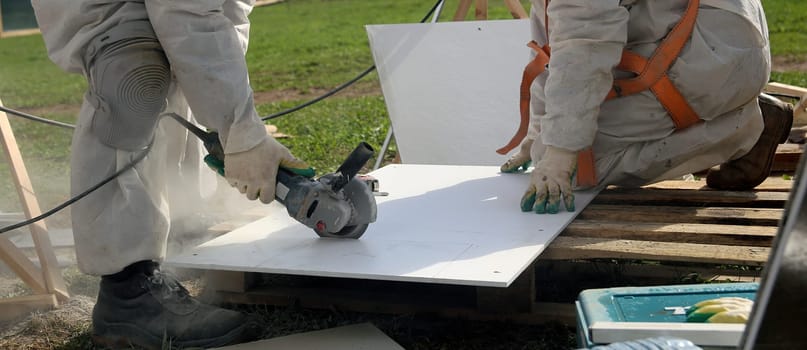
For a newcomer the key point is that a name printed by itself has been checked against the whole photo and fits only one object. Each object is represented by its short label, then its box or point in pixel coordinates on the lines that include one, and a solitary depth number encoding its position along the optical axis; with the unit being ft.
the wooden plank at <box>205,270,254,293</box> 8.92
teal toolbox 5.19
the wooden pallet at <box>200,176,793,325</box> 7.86
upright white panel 13.50
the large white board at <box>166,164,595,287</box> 7.29
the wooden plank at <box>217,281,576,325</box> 8.05
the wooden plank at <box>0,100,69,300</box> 9.37
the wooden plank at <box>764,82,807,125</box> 14.83
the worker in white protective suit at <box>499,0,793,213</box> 8.89
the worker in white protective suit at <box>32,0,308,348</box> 7.61
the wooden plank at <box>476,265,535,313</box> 8.02
